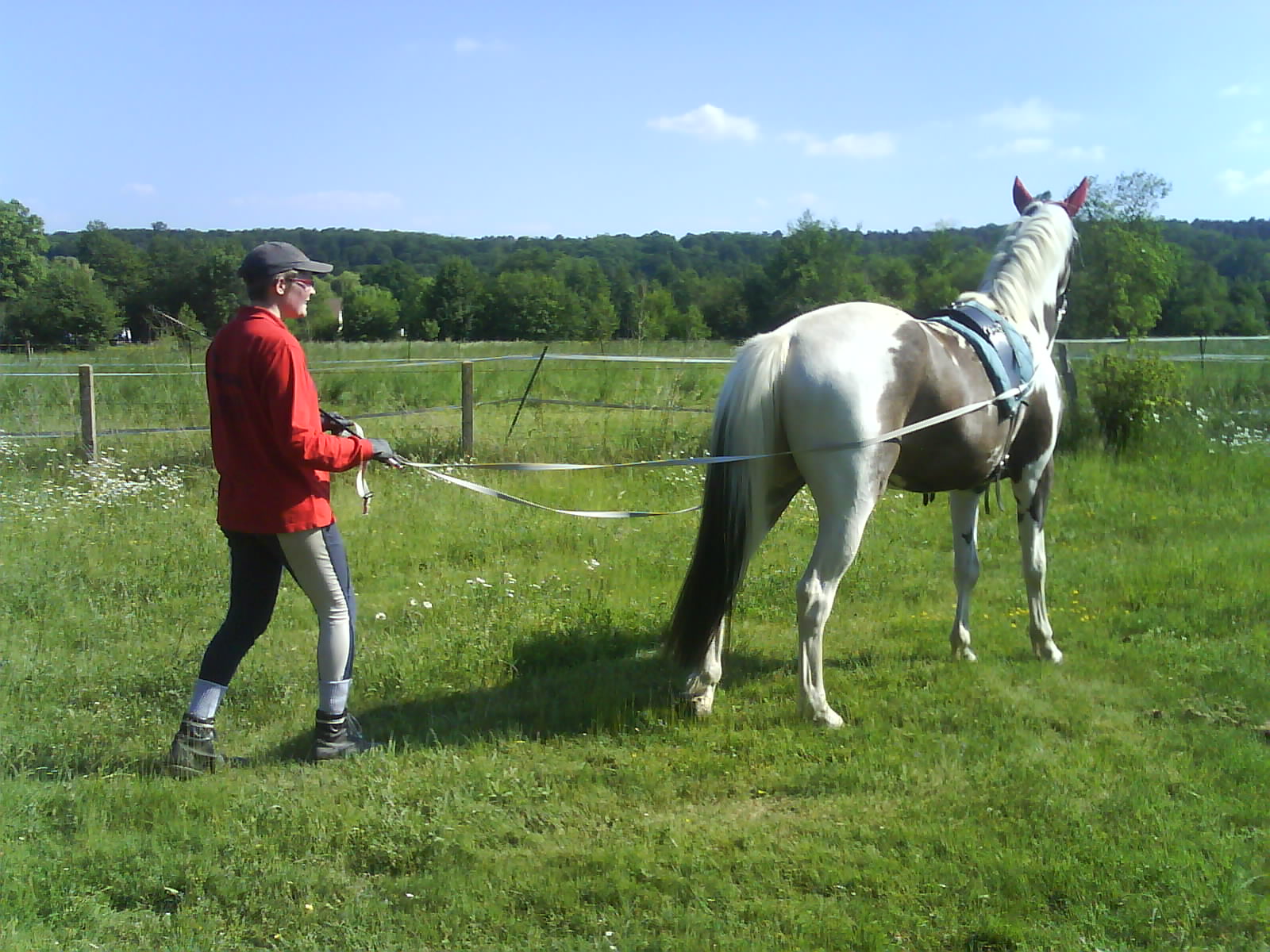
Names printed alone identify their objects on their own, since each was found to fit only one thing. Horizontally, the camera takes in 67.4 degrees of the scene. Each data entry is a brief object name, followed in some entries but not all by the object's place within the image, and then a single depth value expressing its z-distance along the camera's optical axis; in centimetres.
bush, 1020
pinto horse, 406
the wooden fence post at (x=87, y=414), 1030
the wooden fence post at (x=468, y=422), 1073
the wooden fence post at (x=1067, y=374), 1012
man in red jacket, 346
